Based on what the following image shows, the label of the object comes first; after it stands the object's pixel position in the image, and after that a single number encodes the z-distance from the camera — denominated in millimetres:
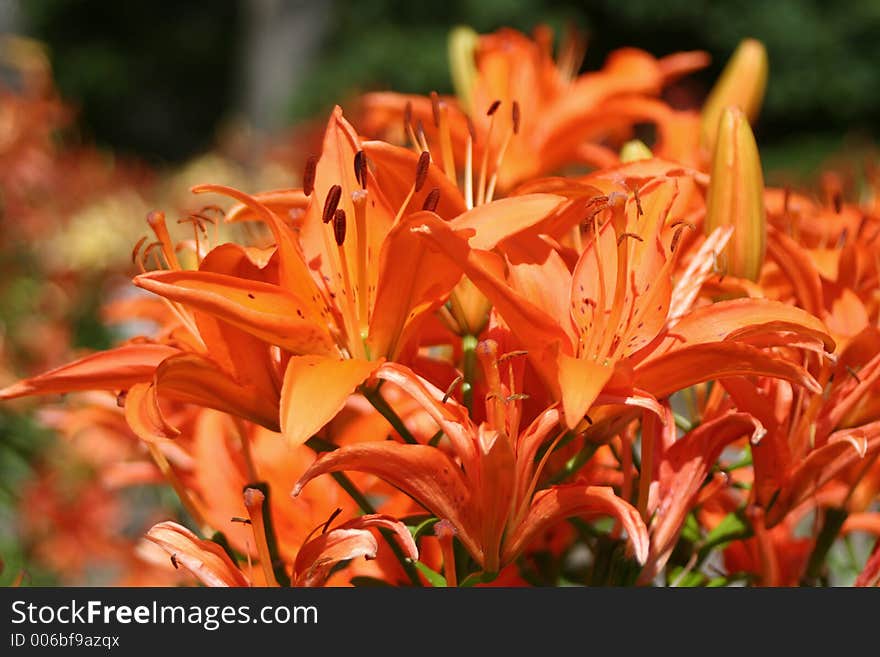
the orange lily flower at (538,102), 2070
